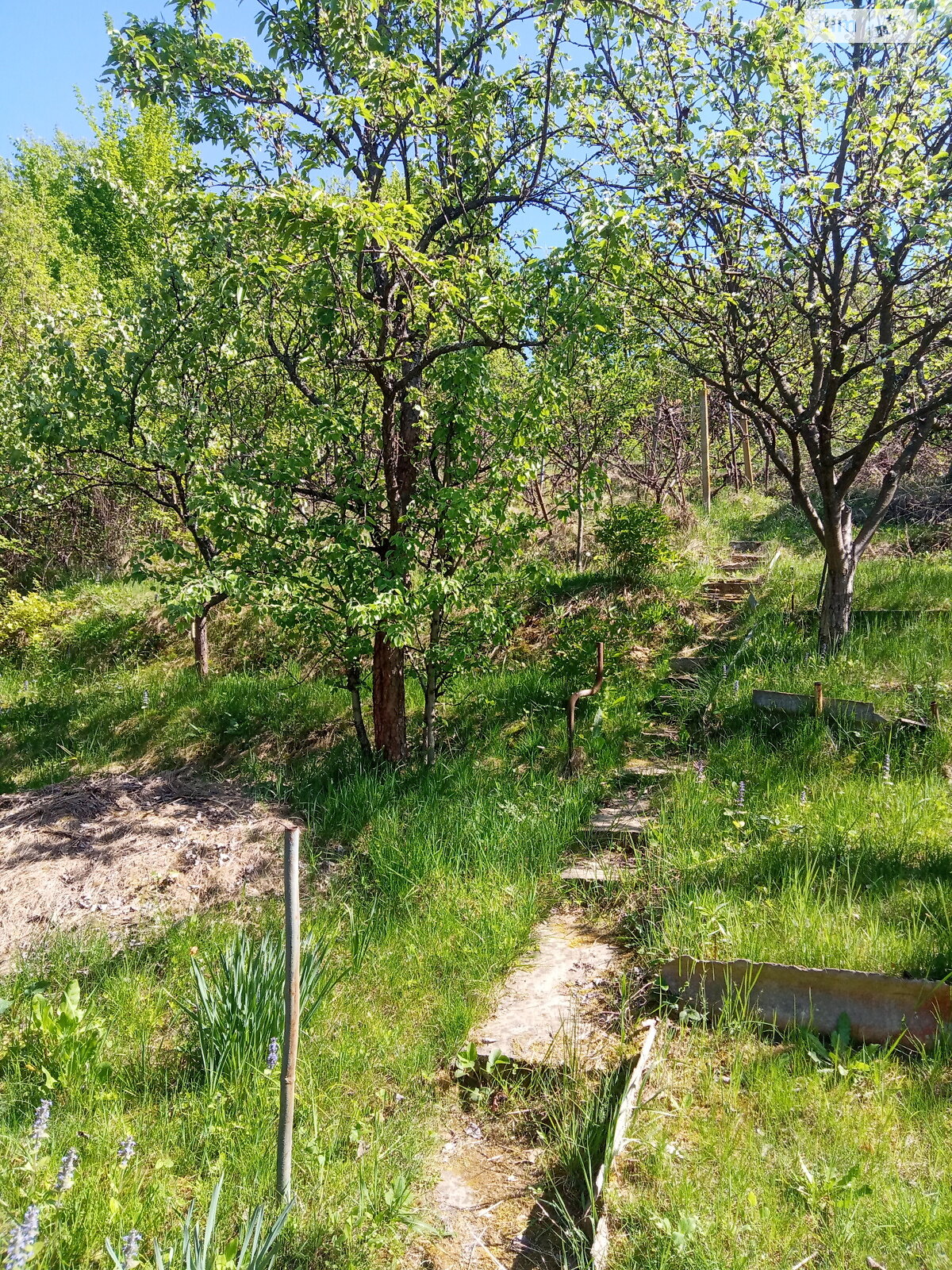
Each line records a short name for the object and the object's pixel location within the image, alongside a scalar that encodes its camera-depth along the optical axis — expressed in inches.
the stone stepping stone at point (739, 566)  415.8
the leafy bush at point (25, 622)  431.5
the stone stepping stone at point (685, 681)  298.8
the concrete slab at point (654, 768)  229.1
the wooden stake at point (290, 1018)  92.6
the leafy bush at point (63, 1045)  116.8
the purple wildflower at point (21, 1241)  71.4
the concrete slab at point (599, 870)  178.1
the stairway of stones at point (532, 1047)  98.3
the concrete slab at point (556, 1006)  127.8
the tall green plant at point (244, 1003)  118.5
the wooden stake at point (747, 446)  590.9
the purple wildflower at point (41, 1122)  91.7
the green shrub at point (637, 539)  374.9
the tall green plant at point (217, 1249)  77.4
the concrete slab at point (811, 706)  228.7
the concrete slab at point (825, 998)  119.3
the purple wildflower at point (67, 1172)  85.6
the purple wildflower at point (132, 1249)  75.9
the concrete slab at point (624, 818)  199.6
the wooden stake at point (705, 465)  502.3
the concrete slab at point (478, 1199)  96.0
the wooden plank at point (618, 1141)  89.4
